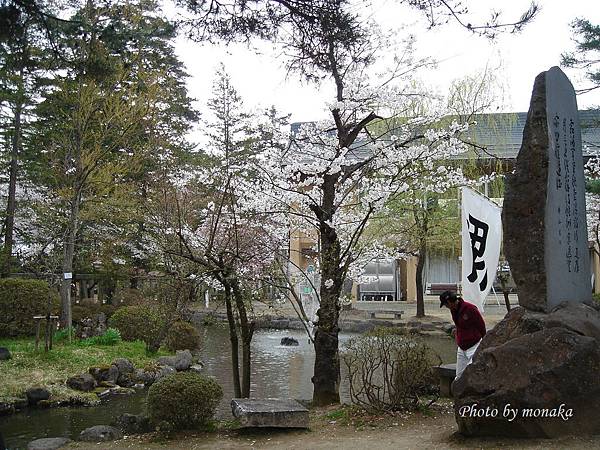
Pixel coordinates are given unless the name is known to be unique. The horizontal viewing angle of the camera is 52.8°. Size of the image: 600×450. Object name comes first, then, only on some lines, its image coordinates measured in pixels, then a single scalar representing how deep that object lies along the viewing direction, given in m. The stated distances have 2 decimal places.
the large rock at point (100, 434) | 7.41
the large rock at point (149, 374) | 12.22
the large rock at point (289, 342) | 17.81
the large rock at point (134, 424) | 7.70
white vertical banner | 8.22
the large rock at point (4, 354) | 12.02
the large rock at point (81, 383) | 11.09
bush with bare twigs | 7.31
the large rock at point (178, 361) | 13.56
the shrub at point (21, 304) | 14.23
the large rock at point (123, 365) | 12.30
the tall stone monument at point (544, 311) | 5.13
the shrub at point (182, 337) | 15.63
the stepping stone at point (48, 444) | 6.88
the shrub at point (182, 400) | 6.99
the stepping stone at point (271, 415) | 6.84
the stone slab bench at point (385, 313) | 21.91
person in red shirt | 6.70
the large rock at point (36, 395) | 10.23
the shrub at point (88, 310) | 17.08
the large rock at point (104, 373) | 11.82
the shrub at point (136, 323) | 15.11
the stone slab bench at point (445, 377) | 8.45
